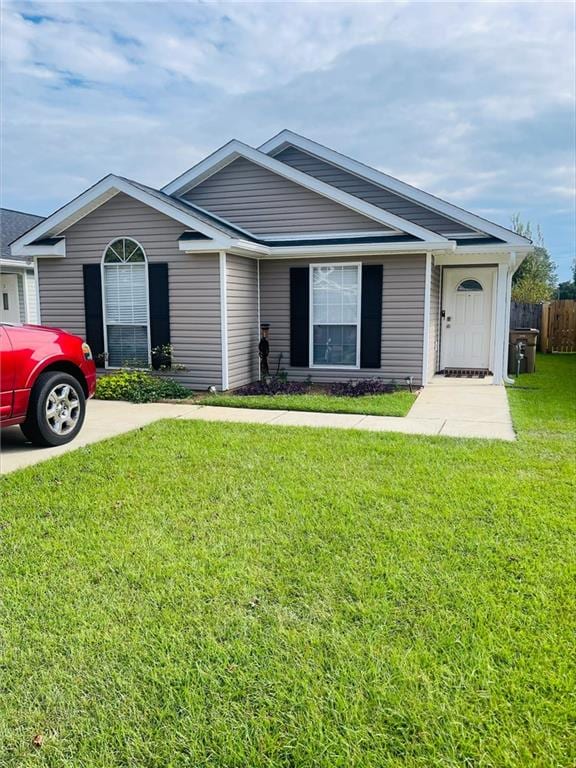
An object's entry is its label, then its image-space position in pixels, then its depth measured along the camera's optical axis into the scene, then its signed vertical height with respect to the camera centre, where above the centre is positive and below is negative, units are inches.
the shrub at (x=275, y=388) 399.5 -47.2
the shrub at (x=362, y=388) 394.7 -46.7
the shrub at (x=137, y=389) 377.7 -44.6
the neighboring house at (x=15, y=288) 725.9 +43.9
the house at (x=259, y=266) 397.1 +40.7
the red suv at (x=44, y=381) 228.5 -25.4
